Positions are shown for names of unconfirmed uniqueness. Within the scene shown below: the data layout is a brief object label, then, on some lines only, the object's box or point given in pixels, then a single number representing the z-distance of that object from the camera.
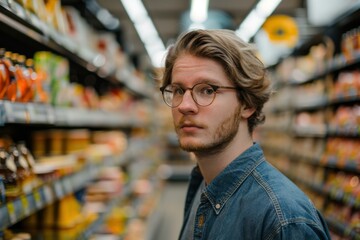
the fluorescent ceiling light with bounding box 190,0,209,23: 8.23
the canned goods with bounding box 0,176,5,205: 1.75
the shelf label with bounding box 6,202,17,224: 1.78
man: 1.42
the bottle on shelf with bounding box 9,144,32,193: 2.01
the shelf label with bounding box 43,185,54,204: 2.23
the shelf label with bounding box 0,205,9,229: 1.70
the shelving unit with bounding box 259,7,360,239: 4.84
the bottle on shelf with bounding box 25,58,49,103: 2.21
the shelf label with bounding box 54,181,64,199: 2.40
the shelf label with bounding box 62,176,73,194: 2.57
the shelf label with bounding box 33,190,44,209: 2.09
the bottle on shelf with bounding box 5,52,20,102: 1.93
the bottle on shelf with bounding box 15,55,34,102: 2.04
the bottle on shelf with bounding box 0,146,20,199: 1.89
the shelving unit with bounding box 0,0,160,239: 1.88
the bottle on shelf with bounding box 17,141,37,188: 2.13
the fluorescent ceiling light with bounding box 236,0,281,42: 8.14
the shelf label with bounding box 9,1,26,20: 1.87
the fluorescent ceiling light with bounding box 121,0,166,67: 8.10
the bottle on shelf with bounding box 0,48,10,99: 1.85
